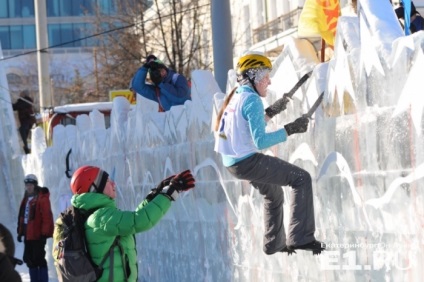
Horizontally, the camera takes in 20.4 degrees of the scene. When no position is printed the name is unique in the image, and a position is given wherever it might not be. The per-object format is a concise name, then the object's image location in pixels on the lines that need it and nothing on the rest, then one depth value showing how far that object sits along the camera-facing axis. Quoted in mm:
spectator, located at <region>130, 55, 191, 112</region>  14336
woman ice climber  8594
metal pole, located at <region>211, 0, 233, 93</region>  14672
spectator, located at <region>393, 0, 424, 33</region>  10419
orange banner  10664
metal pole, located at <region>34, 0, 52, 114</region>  29469
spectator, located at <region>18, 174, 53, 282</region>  17281
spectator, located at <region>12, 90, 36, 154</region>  29219
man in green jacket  7785
